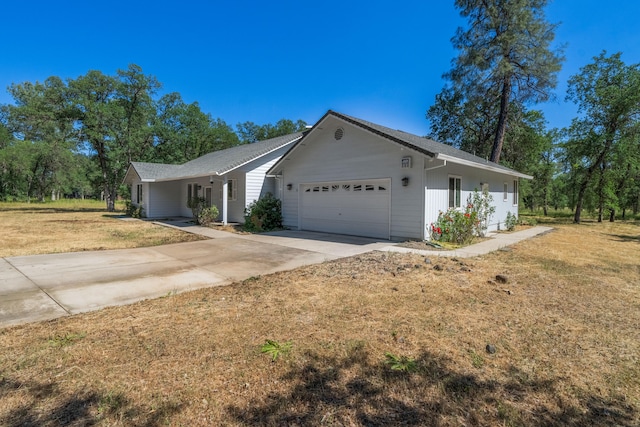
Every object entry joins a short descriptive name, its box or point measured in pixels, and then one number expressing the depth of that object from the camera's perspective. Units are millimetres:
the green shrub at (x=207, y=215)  14914
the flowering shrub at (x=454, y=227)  9648
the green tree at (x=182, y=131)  29469
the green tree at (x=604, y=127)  18844
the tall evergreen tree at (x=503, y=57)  18062
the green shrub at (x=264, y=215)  13719
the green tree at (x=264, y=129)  44562
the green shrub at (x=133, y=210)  20016
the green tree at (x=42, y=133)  26412
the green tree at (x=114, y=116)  24125
